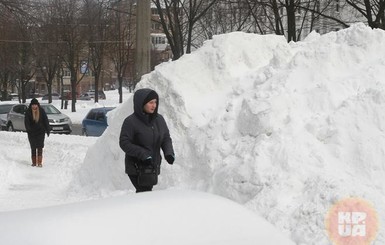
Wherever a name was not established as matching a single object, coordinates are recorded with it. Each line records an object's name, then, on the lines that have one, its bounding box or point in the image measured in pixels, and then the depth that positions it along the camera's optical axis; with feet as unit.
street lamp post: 40.14
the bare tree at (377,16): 65.46
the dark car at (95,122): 71.72
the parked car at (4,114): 98.54
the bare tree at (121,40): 135.33
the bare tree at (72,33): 122.83
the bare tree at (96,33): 108.78
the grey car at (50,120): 84.53
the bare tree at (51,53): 117.93
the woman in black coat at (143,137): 19.24
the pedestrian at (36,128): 43.05
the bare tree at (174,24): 78.76
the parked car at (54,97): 201.44
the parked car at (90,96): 204.49
